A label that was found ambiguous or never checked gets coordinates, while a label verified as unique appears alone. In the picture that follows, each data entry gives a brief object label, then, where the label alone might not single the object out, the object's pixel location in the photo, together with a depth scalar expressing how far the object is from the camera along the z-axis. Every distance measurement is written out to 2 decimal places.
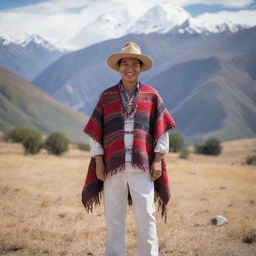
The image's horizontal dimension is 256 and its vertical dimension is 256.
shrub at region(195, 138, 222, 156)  57.72
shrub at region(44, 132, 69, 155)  39.34
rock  9.80
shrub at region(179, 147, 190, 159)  44.66
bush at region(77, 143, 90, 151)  58.85
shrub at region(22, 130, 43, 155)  36.42
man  5.36
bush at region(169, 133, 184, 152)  52.72
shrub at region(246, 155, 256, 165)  42.38
